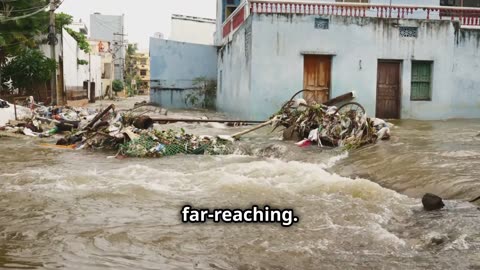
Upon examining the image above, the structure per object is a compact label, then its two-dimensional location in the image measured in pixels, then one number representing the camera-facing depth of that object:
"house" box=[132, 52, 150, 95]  74.82
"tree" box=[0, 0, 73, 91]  19.70
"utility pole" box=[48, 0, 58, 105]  20.36
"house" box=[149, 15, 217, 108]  23.67
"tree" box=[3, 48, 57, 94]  20.45
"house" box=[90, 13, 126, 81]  64.10
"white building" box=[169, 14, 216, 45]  31.12
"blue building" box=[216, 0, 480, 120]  14.18
